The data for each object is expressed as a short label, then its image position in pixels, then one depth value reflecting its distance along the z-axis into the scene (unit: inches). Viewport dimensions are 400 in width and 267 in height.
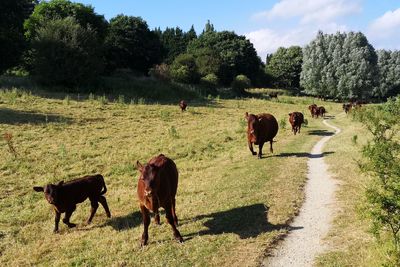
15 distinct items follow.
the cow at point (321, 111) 1763.8
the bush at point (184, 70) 2485.2
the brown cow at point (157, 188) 386.0
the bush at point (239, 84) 2689.5
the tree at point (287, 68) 3848.4
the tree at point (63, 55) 1803.6
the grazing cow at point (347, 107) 1883.6
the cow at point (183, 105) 1636.4
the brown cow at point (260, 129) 823.1
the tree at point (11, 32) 1774.1
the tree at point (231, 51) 3289.9
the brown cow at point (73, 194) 489.1
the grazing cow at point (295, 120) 1171.3
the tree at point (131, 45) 2723.9
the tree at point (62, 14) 2277.3
